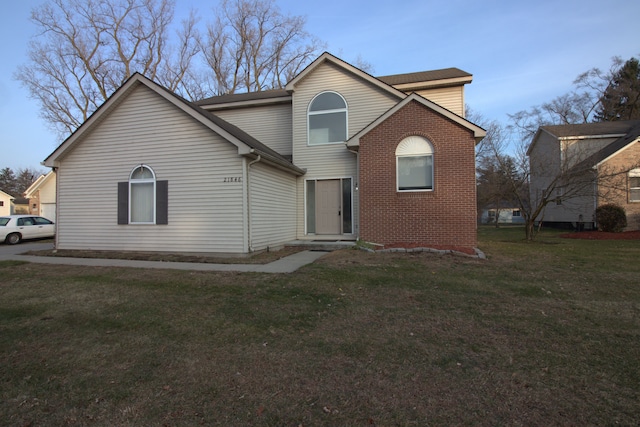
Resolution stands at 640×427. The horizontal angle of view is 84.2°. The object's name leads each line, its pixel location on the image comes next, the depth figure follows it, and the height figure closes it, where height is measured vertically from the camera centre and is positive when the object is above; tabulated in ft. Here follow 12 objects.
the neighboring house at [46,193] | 97.95 +6.70
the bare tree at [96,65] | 86.38 +38.67
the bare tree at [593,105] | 97.52 +36.16
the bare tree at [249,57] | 99.17 +45.07
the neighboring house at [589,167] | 48.57 +7.10
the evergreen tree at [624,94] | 109.91 +38.27
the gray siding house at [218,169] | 33.73 +4.98
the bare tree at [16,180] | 221.87 +24.09
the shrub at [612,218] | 56.34 -0.54
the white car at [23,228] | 51.90 -1.64
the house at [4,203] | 154.92 +6.39
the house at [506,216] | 166.22 -0.47
